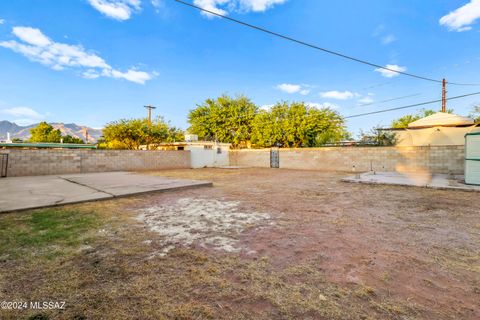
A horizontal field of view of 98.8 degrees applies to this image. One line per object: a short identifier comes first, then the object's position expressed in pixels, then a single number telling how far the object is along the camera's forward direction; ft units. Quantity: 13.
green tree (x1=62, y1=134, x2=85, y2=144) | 117.68
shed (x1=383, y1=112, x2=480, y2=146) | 37.22
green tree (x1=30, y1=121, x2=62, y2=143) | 110.11
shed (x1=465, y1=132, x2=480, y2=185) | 20.65
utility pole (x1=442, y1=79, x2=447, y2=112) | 57.78
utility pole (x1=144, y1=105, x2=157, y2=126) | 90.01
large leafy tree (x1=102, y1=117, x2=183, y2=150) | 71.97
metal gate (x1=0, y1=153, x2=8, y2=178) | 33.88
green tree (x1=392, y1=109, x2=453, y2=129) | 92.12
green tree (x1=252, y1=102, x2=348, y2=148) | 60.95
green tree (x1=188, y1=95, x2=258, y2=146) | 79.61
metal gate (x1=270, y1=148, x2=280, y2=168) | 58.54
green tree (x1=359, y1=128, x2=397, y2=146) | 51.02
